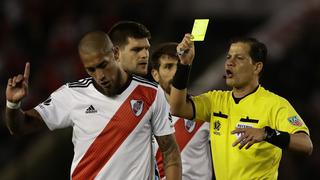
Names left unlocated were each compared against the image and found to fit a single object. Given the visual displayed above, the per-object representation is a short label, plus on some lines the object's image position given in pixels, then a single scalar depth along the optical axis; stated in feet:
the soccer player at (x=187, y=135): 47.19
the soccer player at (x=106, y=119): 37.35
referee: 40.07
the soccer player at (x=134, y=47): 44.98
